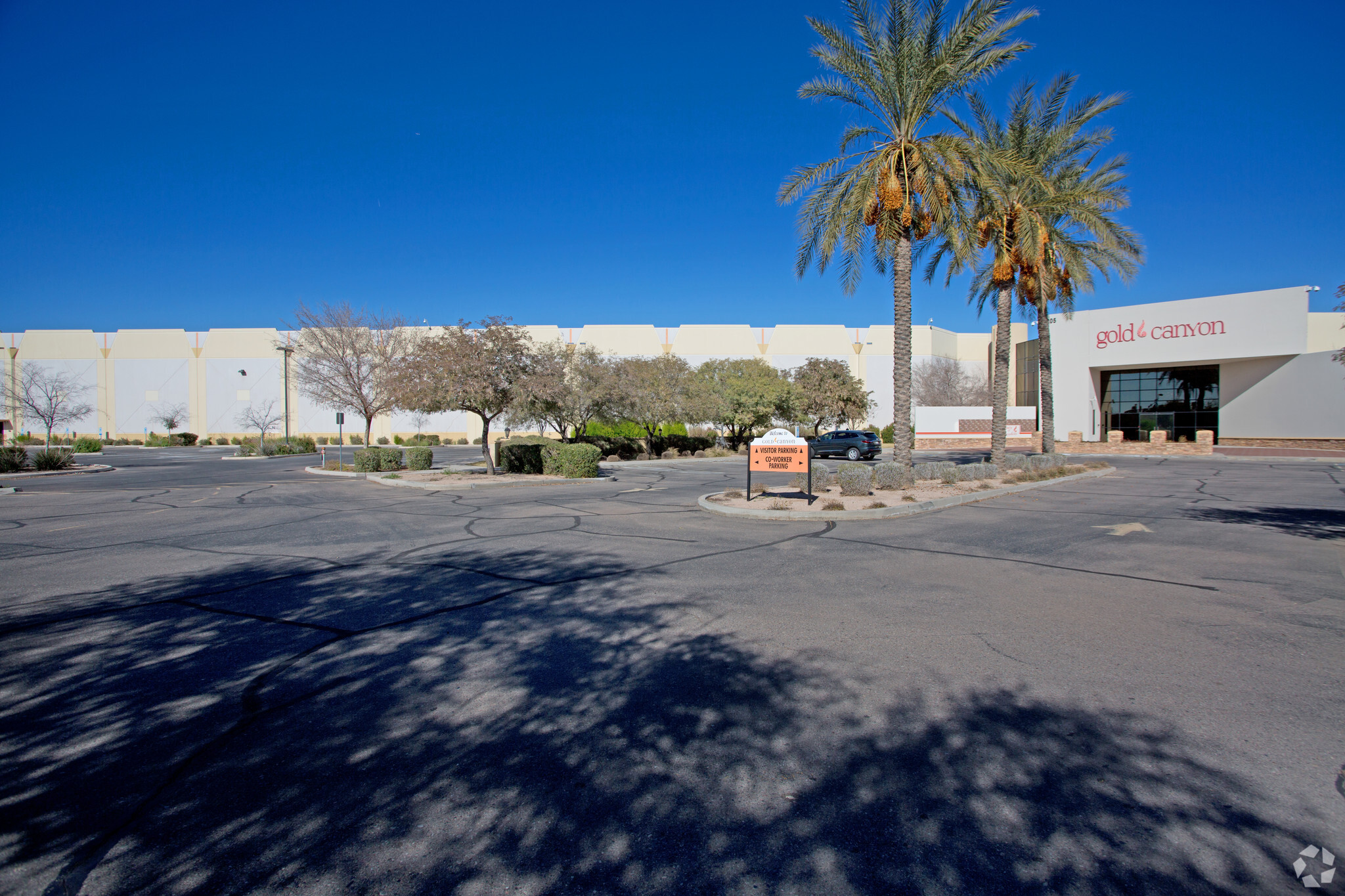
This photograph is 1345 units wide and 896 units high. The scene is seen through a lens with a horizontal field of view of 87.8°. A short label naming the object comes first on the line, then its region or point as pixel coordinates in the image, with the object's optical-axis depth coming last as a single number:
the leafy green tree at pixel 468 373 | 22.19
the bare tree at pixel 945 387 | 70.00
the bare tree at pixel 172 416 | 65.00
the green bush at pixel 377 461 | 26.77
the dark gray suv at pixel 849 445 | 36.12
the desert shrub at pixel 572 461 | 22.83
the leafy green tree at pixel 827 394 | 48.44
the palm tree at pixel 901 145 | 16.77
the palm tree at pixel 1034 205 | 20.88
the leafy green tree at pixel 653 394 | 34.34
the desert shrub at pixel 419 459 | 26.31
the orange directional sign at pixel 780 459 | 14.73
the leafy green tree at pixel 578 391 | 27.48
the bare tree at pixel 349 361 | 33.47
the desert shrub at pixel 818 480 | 17.05
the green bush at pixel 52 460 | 27.89
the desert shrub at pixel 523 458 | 24.06
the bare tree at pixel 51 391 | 57.91
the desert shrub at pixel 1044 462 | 23.67
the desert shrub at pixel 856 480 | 16.23
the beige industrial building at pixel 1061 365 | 40.97
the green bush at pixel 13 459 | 26.34
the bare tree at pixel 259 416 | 65.06
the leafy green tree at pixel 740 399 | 39.81
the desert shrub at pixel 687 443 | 41.12
